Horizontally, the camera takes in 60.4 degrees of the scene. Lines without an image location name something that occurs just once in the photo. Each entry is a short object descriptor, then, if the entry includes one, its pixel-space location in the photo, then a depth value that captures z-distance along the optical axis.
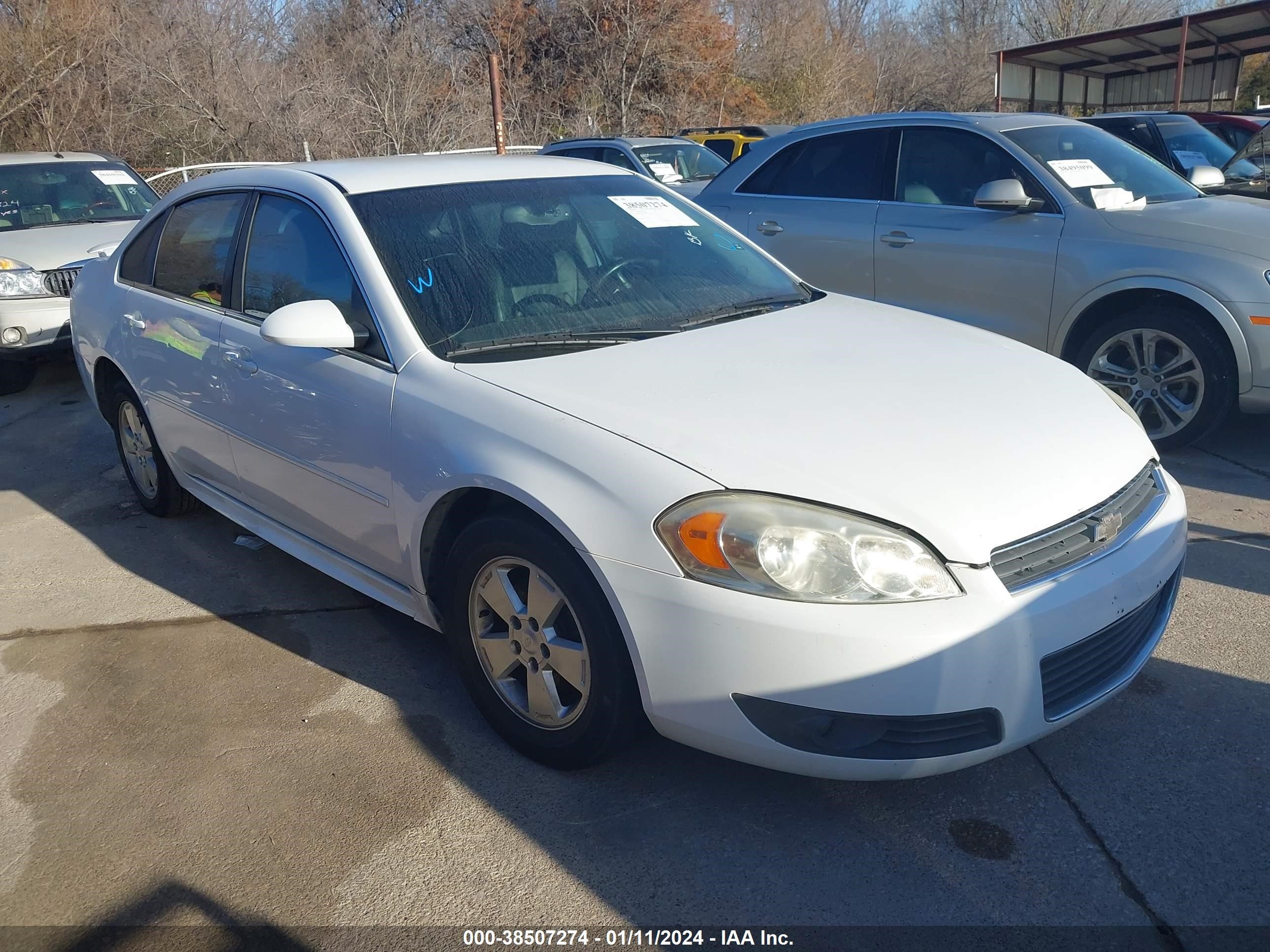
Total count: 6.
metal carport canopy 17.80
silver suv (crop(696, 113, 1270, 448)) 5.13
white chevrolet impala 2.44
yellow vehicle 17.72
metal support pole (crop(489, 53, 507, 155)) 17.23
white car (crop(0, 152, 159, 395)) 7.76
